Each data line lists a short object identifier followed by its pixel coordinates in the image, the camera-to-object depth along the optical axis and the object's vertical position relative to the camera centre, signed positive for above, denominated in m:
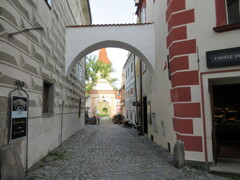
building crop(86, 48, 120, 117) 41.38 +2.32
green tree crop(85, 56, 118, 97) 33.53 +6.56
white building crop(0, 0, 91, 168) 4.15 +1.06
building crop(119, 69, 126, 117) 32.28 -0.22
